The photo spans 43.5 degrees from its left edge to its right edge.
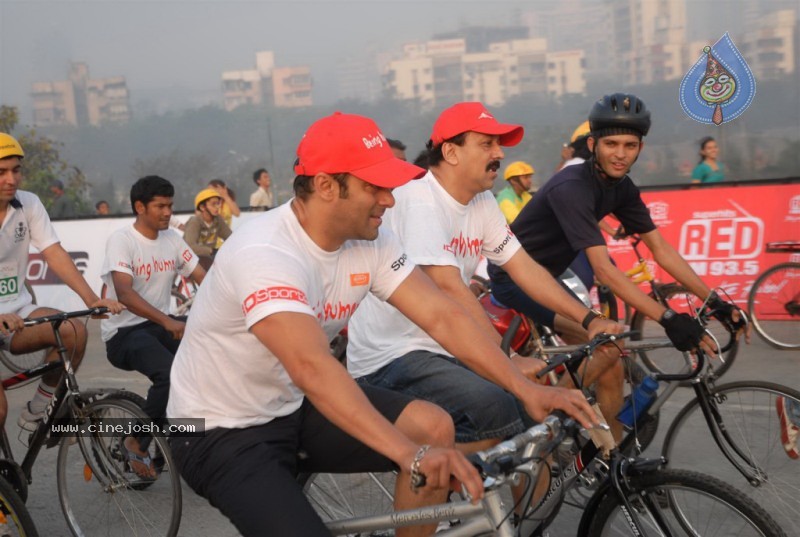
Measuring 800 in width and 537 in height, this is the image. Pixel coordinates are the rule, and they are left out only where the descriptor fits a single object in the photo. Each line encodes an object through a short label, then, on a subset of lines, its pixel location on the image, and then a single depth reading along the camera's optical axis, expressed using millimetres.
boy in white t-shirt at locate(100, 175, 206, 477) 5535
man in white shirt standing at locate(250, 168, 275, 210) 14734
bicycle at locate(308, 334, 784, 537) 2723
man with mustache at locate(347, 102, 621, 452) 3703
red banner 9758
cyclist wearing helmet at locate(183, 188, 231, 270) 11938
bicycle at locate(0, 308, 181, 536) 4785
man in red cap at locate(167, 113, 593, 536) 2783
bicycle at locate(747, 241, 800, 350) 8484
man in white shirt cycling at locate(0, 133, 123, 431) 5105
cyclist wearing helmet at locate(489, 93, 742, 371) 4766
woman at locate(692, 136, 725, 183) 11664
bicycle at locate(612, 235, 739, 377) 6629
